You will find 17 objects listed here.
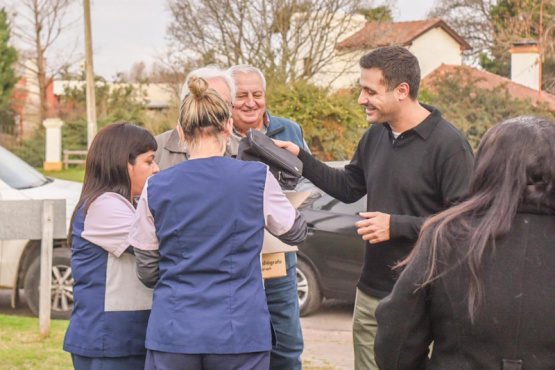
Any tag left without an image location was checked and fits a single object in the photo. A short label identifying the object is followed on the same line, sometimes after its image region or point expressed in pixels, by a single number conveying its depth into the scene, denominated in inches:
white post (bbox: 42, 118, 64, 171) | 1473.9
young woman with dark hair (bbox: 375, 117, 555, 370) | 94.1
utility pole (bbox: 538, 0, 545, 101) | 391.5
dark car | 341.4
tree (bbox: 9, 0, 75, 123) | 1768.0
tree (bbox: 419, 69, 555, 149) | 757.9
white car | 325.1
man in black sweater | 151.1
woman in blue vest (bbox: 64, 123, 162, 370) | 142.8
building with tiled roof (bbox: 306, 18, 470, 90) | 1176.2
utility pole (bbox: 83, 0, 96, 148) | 1033.0
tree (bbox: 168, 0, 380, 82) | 1090.7
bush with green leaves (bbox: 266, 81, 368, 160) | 735.7
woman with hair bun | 122.0
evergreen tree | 1828.2
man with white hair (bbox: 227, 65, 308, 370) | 177.6
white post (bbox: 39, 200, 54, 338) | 277.6
